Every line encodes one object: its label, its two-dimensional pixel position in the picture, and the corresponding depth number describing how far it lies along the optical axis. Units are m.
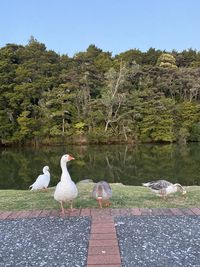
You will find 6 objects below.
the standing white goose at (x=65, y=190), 2.37
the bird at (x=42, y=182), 3.76
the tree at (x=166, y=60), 20.93
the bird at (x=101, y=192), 2.51
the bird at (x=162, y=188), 2.76
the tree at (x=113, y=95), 17.01
